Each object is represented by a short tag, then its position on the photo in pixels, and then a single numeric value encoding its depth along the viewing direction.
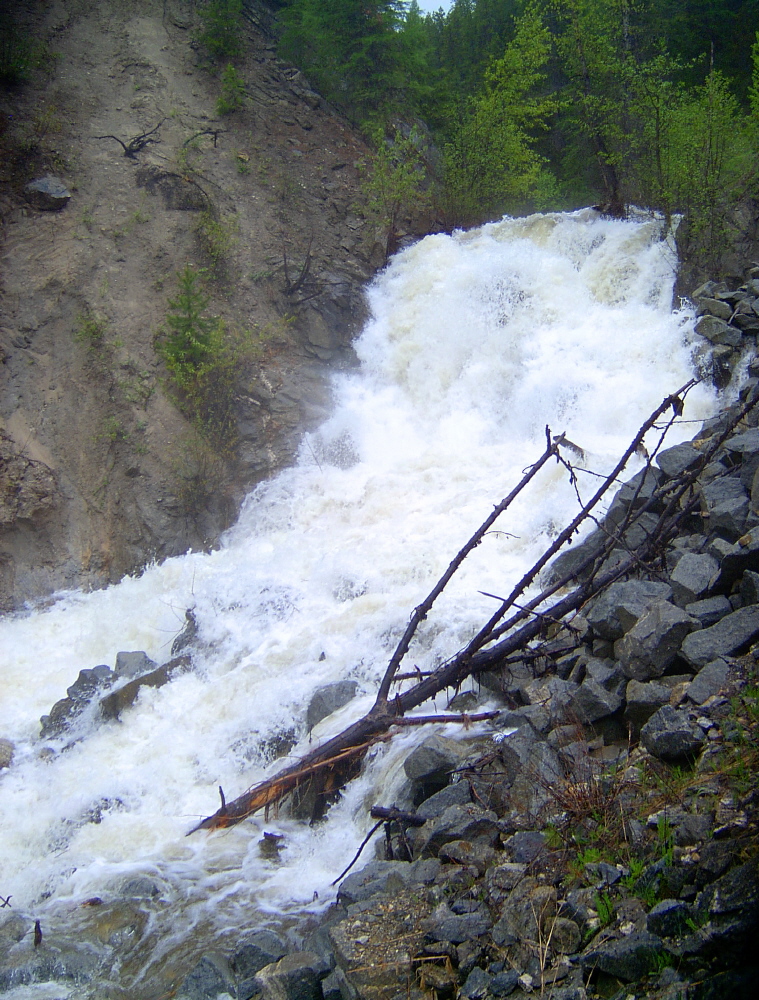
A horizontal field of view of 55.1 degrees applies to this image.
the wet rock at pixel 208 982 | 4.26
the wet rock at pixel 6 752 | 7.67
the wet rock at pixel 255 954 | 4.33
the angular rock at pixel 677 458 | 7.71
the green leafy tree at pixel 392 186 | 16.23
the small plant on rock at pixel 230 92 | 17.20
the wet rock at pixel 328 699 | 7.03
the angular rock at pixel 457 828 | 4.21
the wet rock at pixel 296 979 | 3.71
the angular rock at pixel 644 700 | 4.55
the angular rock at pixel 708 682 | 4.30
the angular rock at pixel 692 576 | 5.39
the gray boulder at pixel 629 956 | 2.70
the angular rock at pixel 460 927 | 3.37
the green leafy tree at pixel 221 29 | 18.06
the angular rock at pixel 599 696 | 4.86
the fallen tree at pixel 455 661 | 5.70
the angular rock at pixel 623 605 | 5.42
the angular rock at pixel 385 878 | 4.11
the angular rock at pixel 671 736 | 3.86
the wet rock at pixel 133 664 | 8.75
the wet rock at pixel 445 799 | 4.69
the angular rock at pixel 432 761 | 5.01
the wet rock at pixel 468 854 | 3.96
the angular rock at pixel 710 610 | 5.05
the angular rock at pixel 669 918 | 2.73
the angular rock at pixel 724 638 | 4.59
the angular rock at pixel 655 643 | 4.91
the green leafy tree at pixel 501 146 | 17.89
